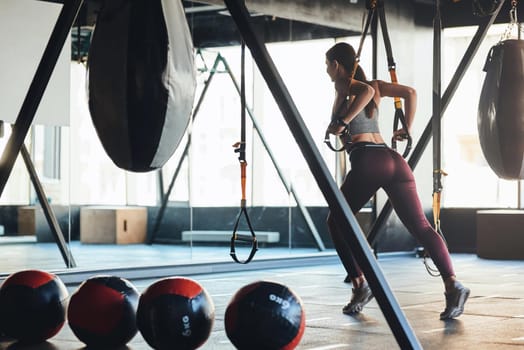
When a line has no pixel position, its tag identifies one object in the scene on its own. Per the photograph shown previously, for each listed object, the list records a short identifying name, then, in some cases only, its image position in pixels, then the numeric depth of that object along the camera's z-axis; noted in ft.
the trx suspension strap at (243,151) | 13.58
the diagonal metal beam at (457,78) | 21.63
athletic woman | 18.01
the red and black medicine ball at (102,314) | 14.19
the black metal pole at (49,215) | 26.48
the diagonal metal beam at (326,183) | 11.64
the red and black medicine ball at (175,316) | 13.50
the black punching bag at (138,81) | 12.41
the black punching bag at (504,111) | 19.35
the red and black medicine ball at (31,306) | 14.57
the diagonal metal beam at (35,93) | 13.93
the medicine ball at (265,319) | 13.00
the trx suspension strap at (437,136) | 17.47
